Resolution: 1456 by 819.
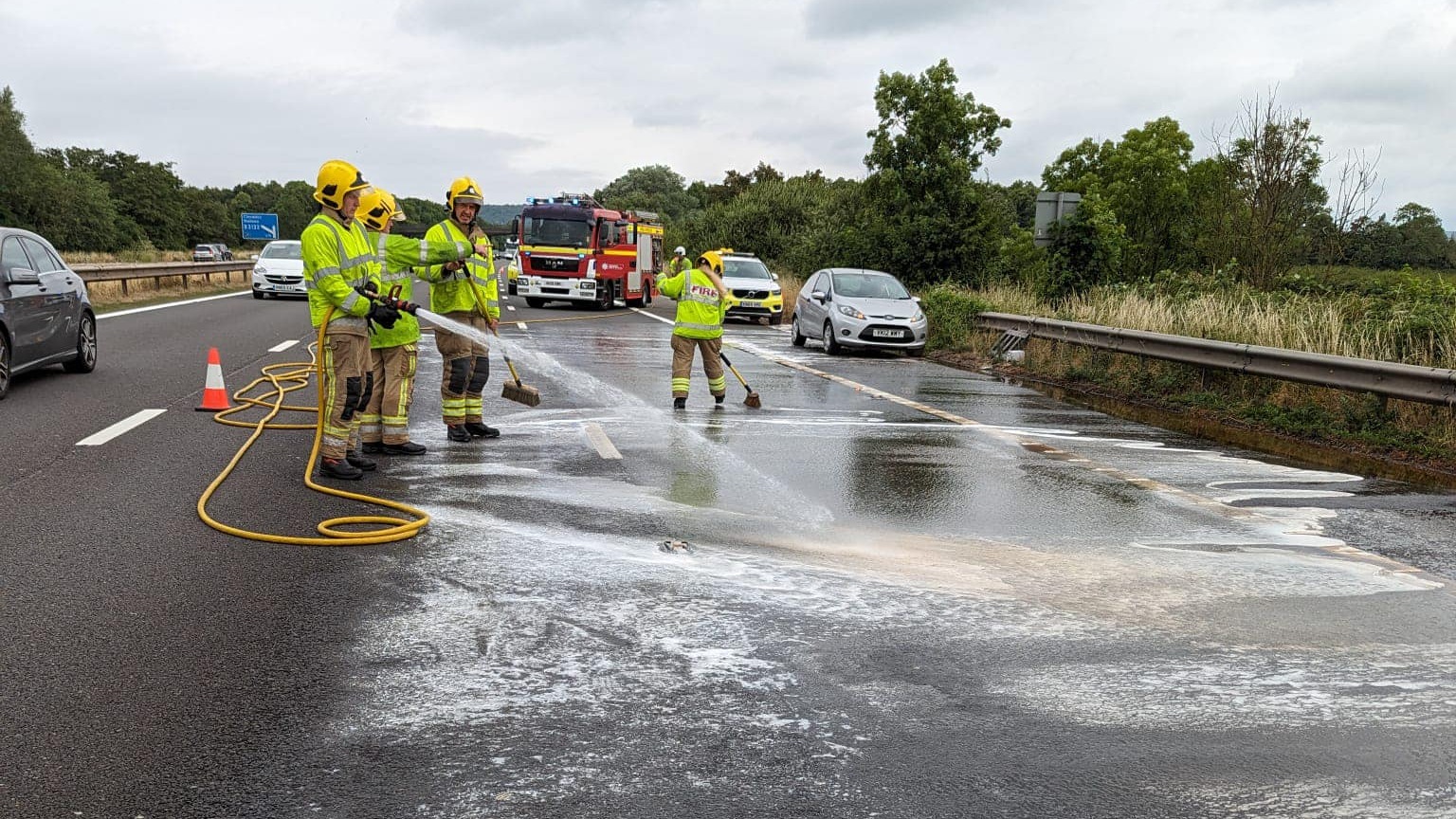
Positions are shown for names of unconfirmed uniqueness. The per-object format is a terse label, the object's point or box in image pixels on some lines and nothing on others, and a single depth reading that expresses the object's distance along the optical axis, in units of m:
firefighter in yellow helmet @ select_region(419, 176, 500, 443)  9.52
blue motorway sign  73.62
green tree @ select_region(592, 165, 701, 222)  135.25
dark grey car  11.55
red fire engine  33.31
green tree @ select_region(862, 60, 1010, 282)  32.25
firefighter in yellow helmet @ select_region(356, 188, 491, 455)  8.75
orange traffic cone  10.88
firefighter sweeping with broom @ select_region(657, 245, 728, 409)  12.30
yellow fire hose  6.19
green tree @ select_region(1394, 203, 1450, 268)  26.64
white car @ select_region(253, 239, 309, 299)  31.59
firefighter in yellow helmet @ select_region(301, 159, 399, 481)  7.71
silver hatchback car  20.48
